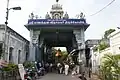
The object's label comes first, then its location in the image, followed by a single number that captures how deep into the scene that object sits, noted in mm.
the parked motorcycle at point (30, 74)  6940
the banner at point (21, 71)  6349
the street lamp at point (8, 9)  6607
